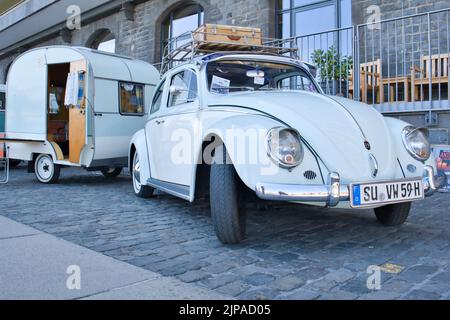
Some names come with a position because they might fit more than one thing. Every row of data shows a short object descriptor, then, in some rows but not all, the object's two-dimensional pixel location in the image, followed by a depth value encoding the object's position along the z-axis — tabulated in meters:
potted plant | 8.11
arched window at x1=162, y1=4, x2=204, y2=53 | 12.95
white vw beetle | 3.18
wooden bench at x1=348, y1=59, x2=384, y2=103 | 7.59
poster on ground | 6.55
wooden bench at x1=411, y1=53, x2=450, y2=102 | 6.92
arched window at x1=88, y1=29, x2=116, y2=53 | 16.23
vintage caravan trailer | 7.61
